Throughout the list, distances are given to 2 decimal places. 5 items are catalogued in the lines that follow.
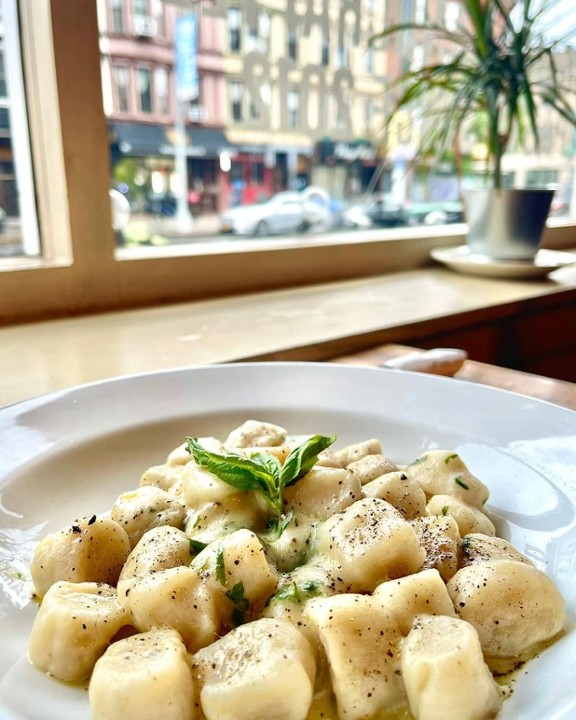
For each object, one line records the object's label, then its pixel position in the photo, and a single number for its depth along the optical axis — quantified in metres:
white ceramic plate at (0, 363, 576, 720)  0.19
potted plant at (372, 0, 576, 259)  0.70
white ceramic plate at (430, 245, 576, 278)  0.72
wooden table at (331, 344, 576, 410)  0.35
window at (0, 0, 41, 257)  0.50
